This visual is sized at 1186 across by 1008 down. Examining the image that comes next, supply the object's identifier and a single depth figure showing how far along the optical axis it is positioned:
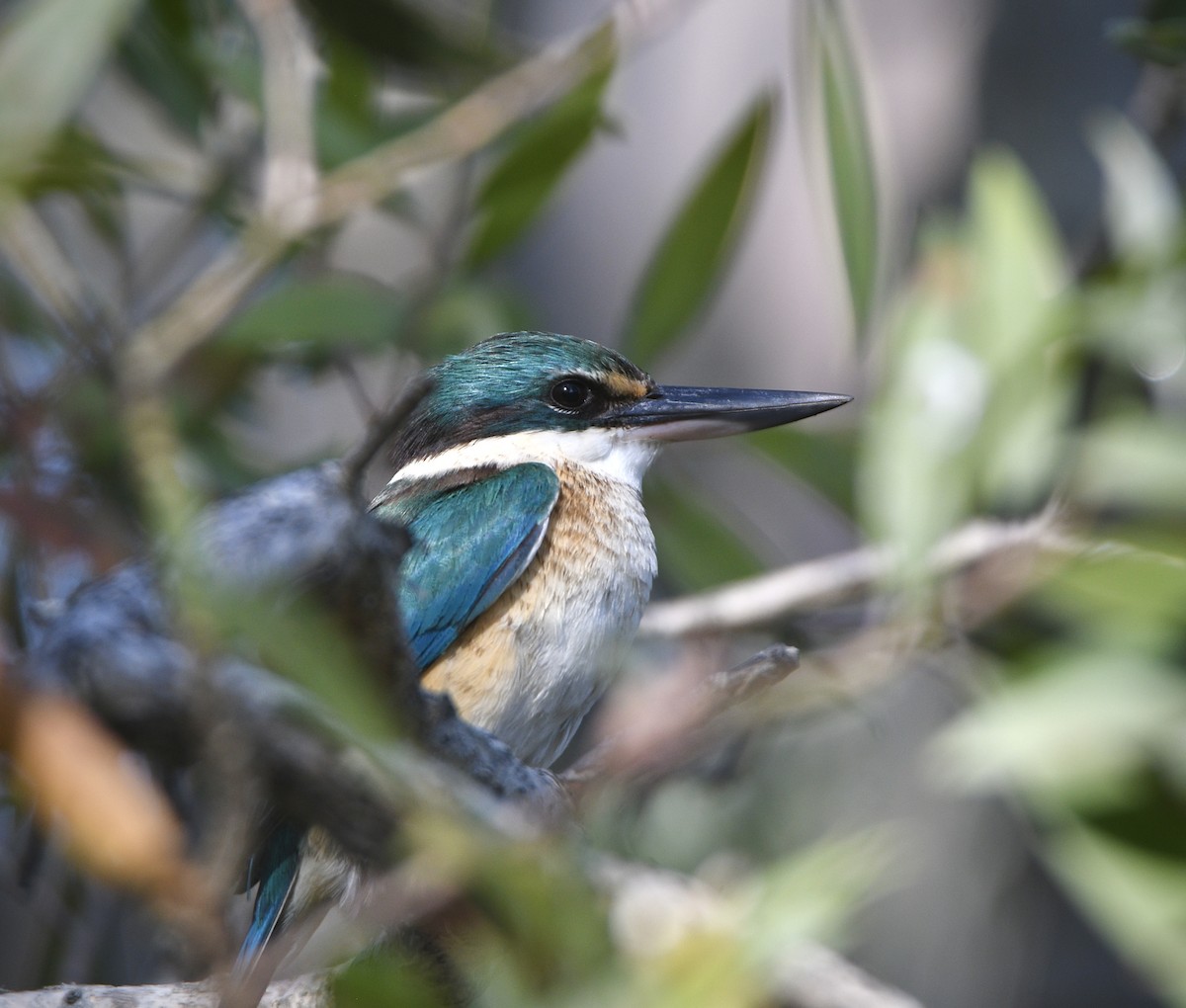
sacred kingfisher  3.72
